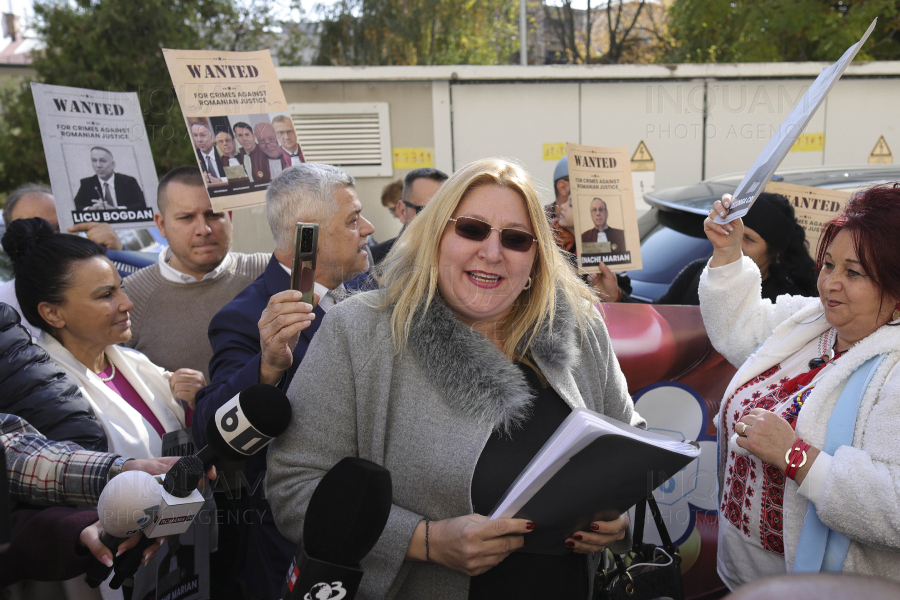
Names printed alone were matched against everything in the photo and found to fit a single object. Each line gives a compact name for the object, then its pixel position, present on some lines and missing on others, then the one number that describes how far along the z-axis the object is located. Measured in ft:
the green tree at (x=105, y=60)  32.32
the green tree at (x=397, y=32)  54.08
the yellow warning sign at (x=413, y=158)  23.52
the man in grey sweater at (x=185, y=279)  9.95
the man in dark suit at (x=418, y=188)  15.33
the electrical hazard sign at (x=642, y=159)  24.18
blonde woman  5.43
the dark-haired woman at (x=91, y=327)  7.81
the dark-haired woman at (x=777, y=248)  9.98
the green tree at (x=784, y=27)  32.40
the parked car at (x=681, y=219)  13.47
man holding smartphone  6.34
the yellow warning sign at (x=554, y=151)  24.26
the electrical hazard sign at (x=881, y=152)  25.21
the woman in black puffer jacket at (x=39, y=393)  6.55
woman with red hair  5.73
